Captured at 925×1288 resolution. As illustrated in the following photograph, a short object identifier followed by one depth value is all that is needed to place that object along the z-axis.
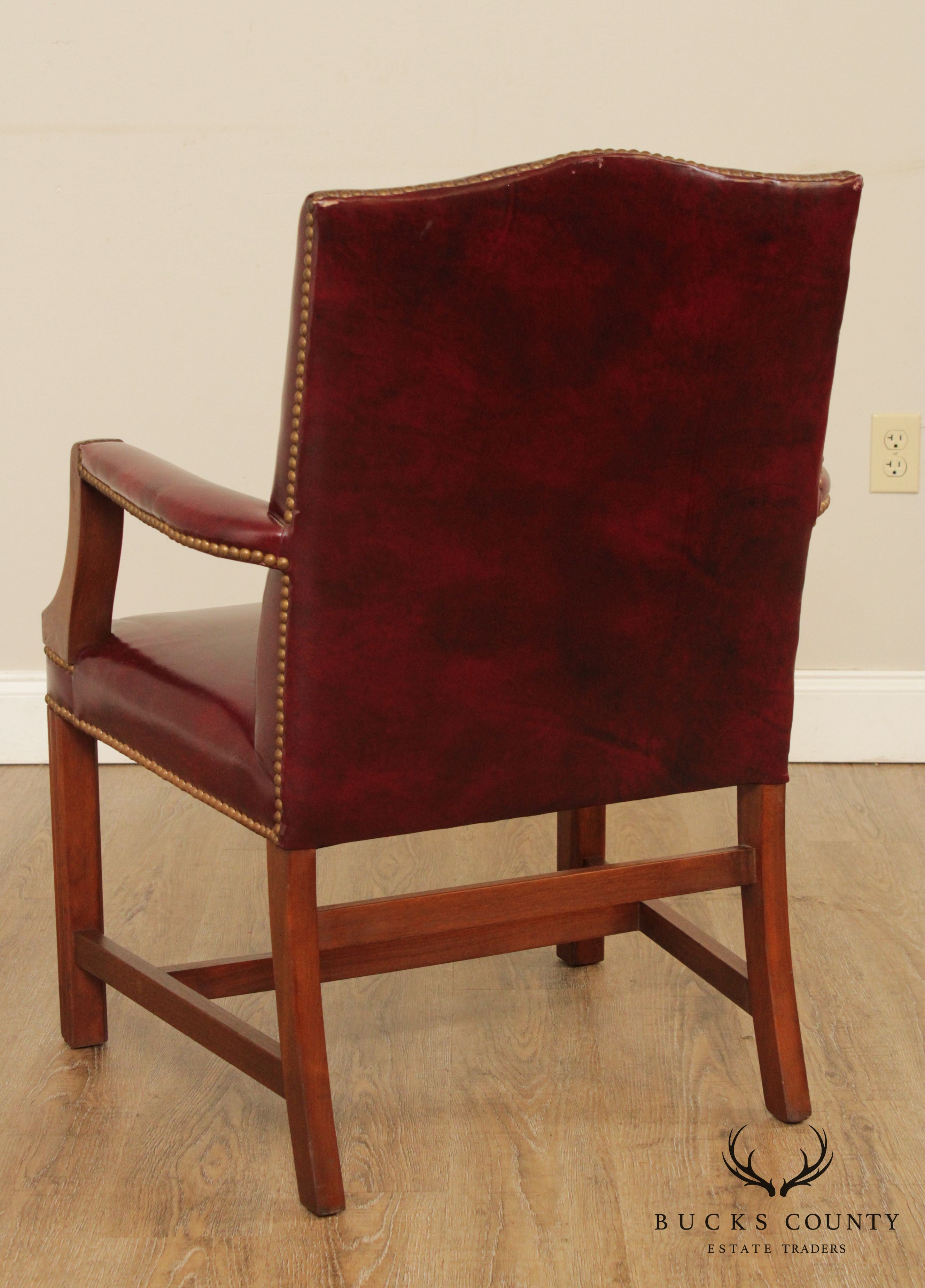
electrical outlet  3.29
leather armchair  2.09
